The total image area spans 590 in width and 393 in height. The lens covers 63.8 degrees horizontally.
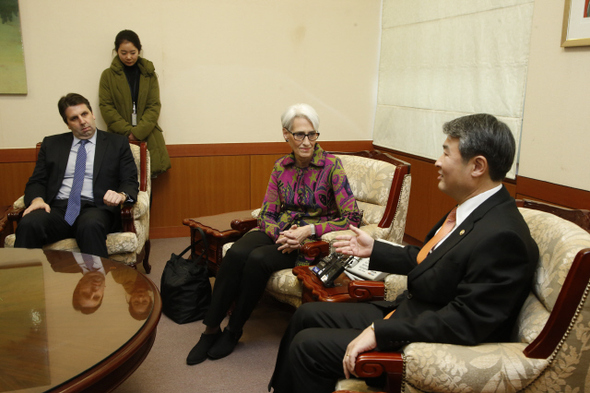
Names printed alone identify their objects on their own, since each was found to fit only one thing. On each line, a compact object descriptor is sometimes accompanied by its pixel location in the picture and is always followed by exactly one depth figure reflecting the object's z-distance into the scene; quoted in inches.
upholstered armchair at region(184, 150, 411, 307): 115.7
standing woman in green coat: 162.4
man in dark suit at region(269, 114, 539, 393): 55.9
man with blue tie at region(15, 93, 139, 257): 120.8
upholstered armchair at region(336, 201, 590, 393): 51.1
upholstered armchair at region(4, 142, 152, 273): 121.0
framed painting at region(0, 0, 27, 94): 155.9
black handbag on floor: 117.6
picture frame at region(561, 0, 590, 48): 102.3
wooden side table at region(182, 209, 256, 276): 123.4
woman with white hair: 101.9
